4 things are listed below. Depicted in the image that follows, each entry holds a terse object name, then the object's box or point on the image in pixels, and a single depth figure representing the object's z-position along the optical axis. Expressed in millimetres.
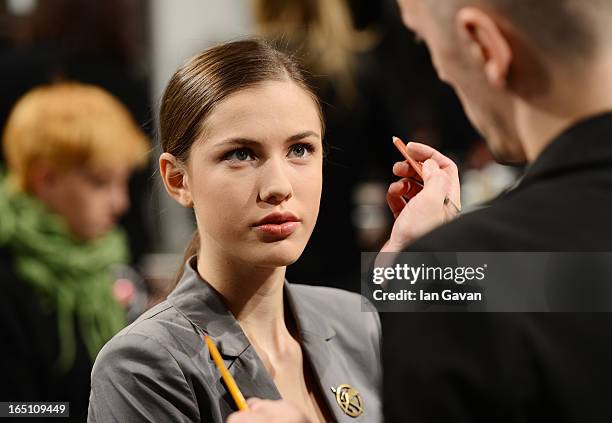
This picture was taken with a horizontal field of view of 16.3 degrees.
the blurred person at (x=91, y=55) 3961
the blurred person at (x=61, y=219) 2899
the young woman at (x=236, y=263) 2050
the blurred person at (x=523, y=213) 1773
